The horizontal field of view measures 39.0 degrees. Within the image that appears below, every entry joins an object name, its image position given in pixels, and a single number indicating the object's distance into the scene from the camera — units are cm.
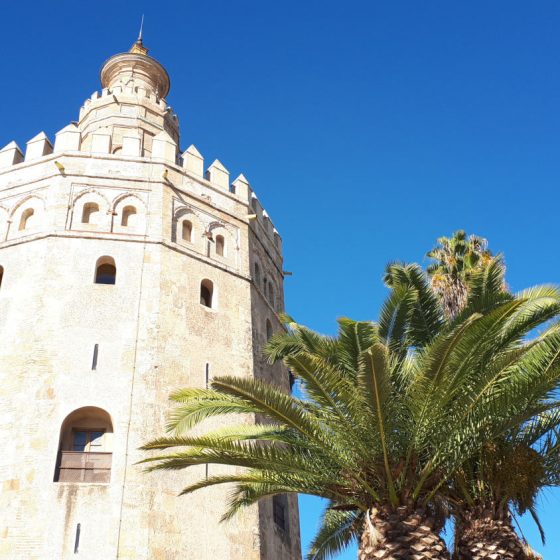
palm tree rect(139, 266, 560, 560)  942
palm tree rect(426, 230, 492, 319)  1398
